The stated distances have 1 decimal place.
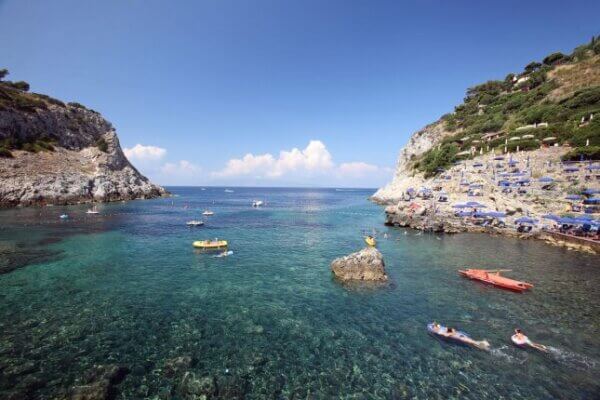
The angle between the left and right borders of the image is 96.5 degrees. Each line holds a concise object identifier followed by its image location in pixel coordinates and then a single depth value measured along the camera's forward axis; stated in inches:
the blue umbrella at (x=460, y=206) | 2221.2
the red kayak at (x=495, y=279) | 946.7
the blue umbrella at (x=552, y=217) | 1651.2
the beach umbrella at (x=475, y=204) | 2138.7
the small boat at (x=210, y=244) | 1486.2
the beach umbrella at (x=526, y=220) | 1795.0
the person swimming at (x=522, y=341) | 621.9
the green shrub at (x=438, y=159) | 3563.0
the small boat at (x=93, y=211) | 2551.2
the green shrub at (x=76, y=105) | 4454.7
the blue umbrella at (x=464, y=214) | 2143.2
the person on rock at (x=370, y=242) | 1507.0
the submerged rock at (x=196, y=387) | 461.4
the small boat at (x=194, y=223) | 2179.8
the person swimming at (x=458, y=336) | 631.2
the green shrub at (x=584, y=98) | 2993.6
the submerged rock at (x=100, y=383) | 441.1
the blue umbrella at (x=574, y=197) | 1826.5
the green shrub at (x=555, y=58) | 4466.0
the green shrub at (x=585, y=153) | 2187.5
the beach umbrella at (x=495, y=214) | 1961.1
